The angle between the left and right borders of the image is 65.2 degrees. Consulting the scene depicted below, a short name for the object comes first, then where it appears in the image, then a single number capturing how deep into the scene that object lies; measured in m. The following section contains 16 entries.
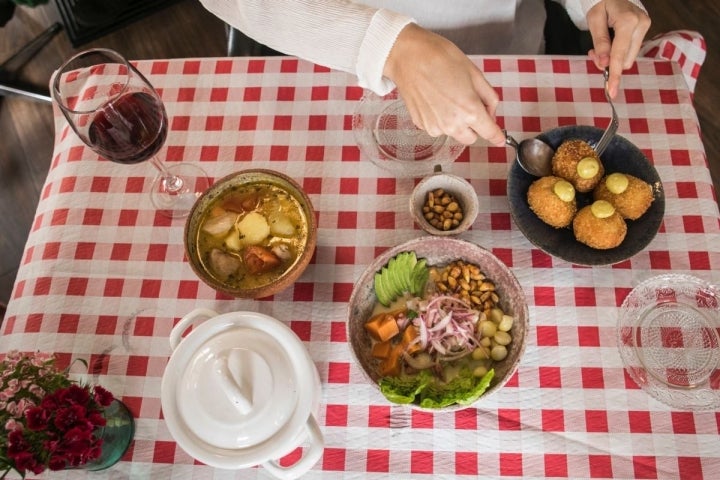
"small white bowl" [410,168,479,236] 1.11
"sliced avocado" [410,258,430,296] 1.11
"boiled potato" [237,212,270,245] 1.13
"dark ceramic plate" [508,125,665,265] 1.08
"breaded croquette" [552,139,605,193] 1.10
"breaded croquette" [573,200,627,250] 1.06
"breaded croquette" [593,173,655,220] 1.08
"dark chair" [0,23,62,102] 2.55
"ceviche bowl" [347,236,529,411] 1.04
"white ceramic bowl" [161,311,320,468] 0.90
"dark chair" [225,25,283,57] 1.67
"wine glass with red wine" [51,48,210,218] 1.02
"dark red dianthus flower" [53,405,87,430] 0.84
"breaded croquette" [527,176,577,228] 1.09
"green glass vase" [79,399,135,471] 1.01
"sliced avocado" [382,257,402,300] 1.09
